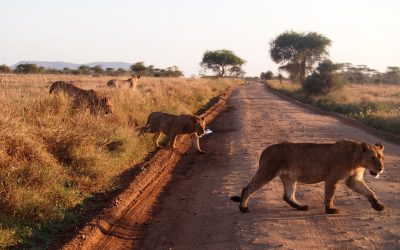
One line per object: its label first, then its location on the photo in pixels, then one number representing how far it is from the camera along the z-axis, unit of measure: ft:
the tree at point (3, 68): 179.75
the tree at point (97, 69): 252.85
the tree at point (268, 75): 429.75
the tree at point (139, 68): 271.65
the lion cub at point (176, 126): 46.01
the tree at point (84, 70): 248.73
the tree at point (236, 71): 349.90
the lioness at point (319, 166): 24.58
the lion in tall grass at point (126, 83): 87.66
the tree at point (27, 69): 214.79
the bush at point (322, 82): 135.23
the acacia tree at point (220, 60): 331.71
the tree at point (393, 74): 321.24
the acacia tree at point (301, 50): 242.37
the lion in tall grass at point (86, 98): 51.06
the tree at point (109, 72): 239.79
